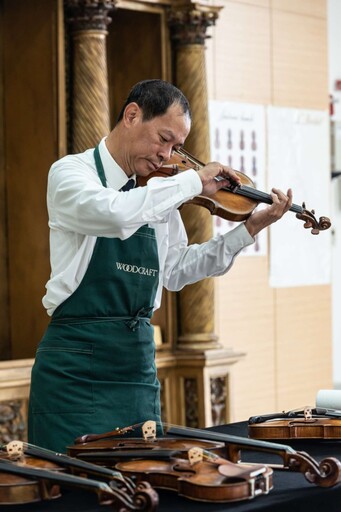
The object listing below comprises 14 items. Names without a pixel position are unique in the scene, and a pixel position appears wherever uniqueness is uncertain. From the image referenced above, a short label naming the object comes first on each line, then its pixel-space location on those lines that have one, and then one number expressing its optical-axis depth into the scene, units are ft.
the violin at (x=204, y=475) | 10.26
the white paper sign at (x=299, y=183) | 31.38
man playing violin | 14.62
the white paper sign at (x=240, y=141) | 29.40
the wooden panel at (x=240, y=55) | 29.32
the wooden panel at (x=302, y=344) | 31.26
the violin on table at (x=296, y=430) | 13.54
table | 10.18
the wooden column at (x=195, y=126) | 27.17
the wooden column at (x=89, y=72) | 24.93
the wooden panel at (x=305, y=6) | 31.20
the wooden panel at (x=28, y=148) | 25.41
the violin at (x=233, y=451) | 11.13
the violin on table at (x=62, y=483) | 9.81
